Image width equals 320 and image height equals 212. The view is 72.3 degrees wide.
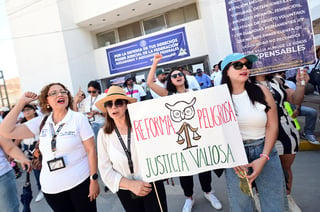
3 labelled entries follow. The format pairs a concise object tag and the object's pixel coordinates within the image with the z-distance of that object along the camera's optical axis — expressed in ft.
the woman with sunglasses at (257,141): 5.45
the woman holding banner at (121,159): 5.66
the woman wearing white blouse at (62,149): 6.45
